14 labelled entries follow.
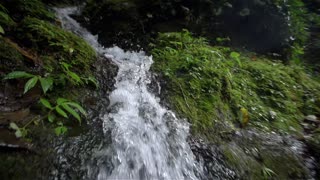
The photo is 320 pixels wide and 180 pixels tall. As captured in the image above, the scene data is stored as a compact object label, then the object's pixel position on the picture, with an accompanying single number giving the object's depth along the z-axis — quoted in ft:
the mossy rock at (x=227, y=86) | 5.79
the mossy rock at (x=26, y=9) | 6.42
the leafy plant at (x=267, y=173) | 4.79
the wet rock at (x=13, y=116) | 3.86
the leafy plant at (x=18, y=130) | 3.68
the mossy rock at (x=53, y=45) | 5.50
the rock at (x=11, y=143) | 3.55
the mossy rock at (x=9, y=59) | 4.61
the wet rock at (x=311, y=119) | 6.69
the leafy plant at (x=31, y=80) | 4.11
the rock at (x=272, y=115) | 6.29
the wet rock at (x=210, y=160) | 4.60
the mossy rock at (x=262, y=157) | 4.82
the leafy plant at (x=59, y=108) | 4.07
